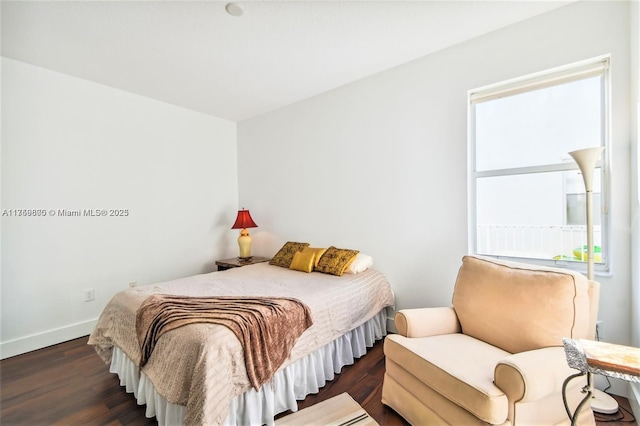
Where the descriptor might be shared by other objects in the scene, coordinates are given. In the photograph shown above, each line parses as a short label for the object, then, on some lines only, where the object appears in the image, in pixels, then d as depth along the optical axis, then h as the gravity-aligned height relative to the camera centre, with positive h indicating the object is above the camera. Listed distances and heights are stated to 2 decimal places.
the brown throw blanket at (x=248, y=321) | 1.52 -0.63
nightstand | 3.42 -0.63
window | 1.97 +0.33
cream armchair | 1.21 -0.74
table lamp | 3.68 -0.28
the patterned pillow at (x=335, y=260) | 2.67 -0.48
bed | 1.36 -0.82
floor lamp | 1.65 -0.05
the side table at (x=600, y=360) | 0.94 -0.53
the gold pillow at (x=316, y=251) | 2.86 -0.42
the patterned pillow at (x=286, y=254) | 3.12 -0.48
